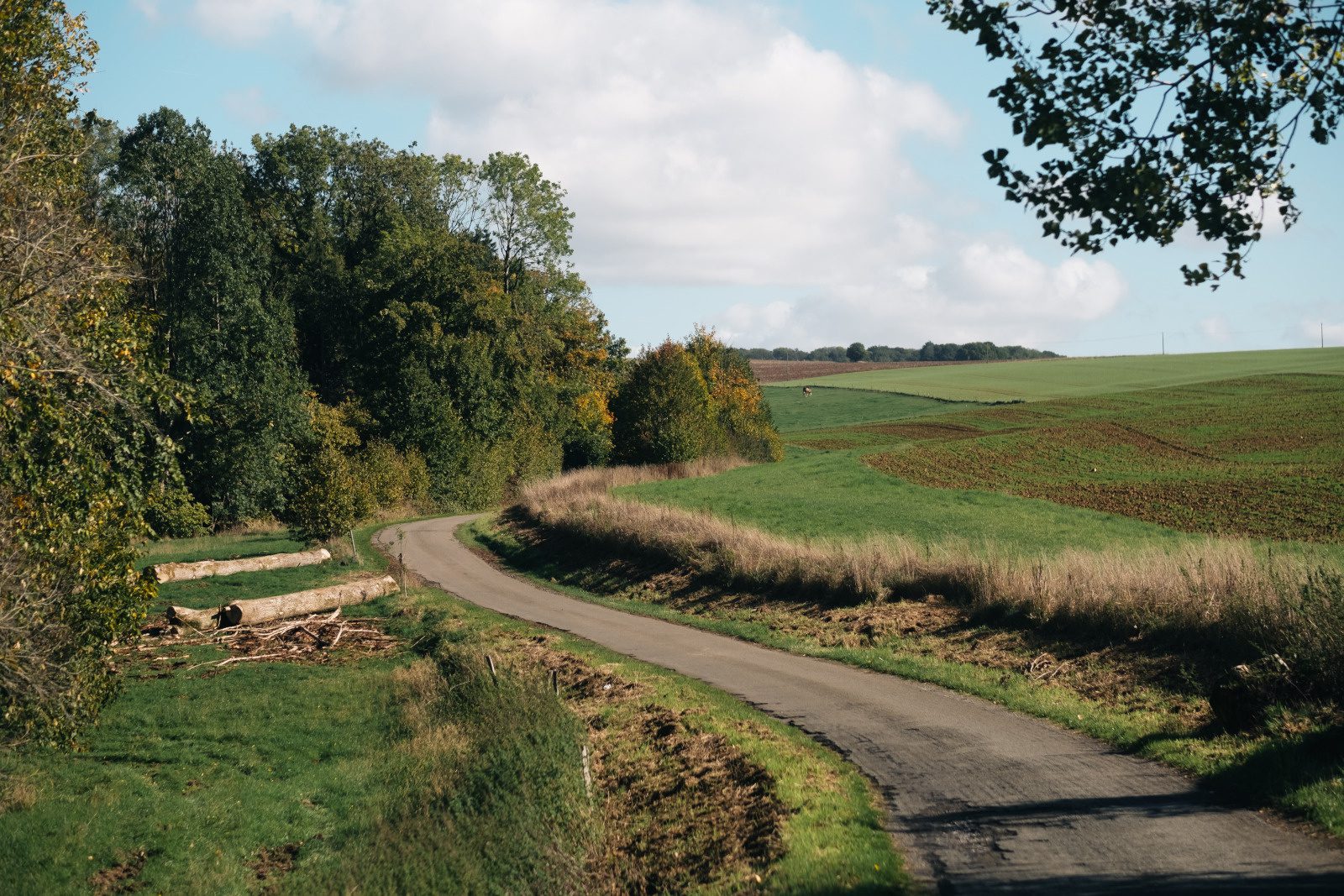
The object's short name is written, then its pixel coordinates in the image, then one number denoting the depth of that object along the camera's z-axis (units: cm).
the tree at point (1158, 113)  842
